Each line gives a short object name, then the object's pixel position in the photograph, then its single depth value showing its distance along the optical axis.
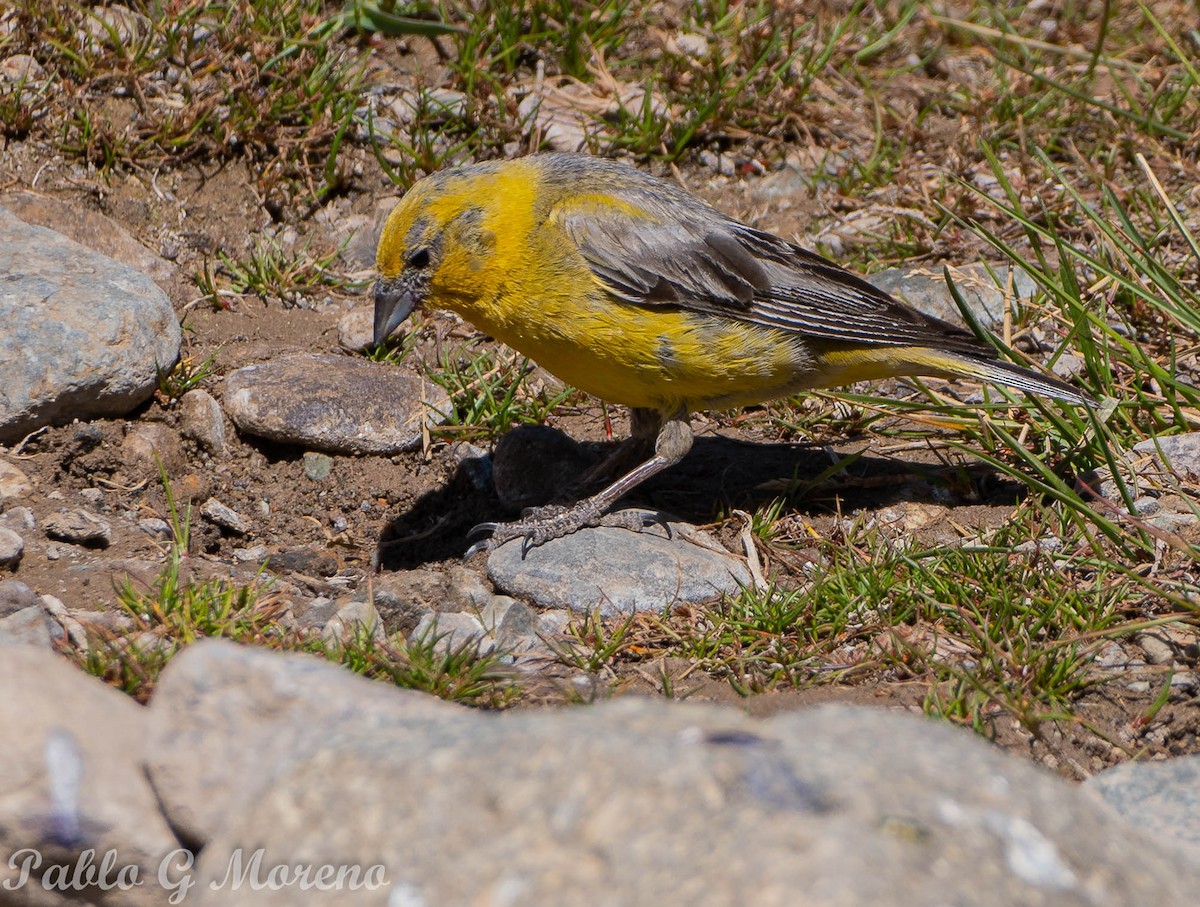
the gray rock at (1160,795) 6.54
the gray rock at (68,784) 5.94
